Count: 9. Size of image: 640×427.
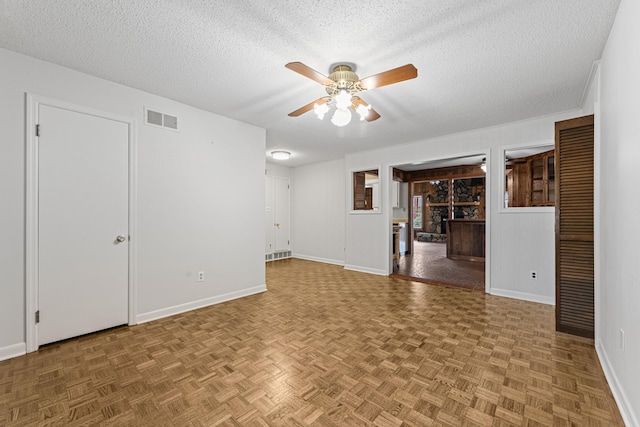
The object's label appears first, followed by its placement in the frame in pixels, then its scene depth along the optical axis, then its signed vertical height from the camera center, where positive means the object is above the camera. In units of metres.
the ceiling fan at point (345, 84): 1.94 +1.02
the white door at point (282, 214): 7.08 -0.05
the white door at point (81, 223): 2.43 -0.11
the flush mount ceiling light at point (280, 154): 5.66 +1.23
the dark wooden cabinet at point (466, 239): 6.79 -0.69
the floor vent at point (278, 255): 6.92 -1.14
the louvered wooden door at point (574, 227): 2.52 -0.13
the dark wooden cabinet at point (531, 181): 4.54 +0.64
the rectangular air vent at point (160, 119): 3.03 +1.08
